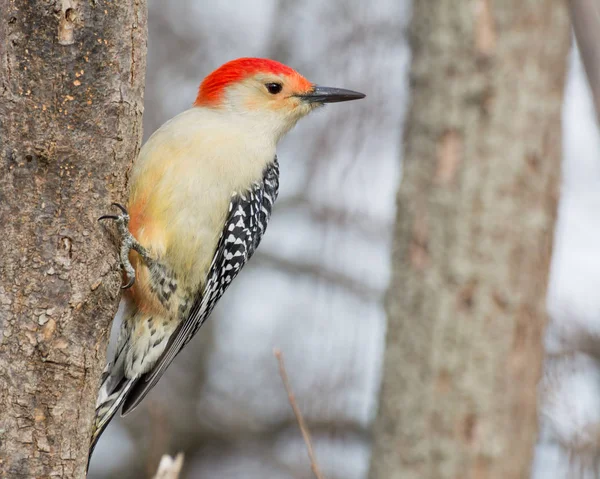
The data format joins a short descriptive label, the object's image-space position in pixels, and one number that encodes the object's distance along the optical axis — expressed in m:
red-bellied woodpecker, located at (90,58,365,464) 7.52
